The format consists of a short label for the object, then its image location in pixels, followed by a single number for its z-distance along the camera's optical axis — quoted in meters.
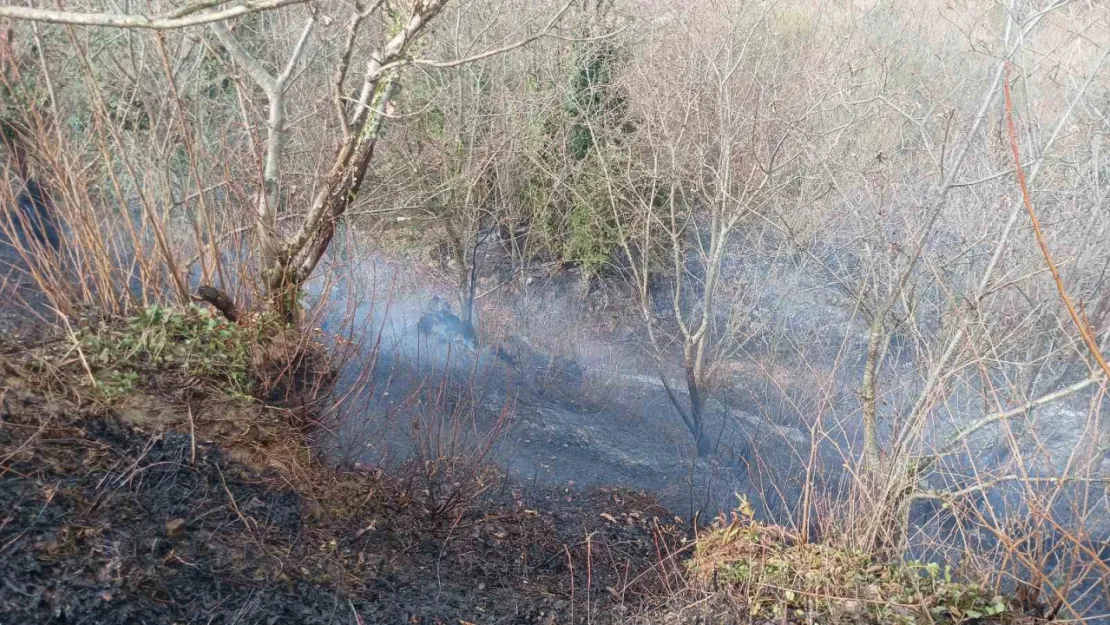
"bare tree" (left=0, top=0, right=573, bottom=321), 3.99
